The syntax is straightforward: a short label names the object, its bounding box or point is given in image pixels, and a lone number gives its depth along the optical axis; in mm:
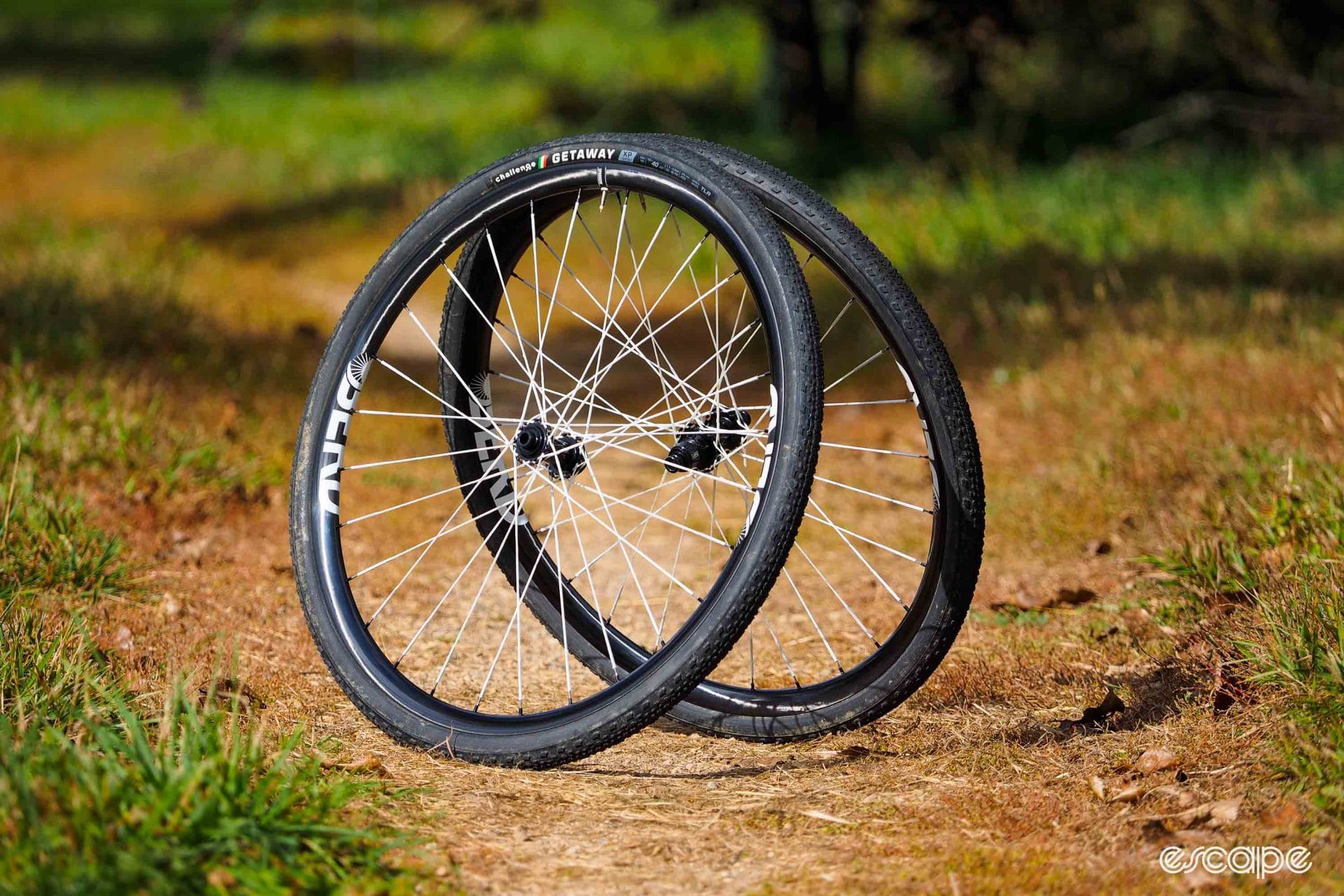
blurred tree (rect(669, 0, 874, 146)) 22969
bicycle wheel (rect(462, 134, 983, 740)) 6207
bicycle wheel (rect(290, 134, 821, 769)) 5766
